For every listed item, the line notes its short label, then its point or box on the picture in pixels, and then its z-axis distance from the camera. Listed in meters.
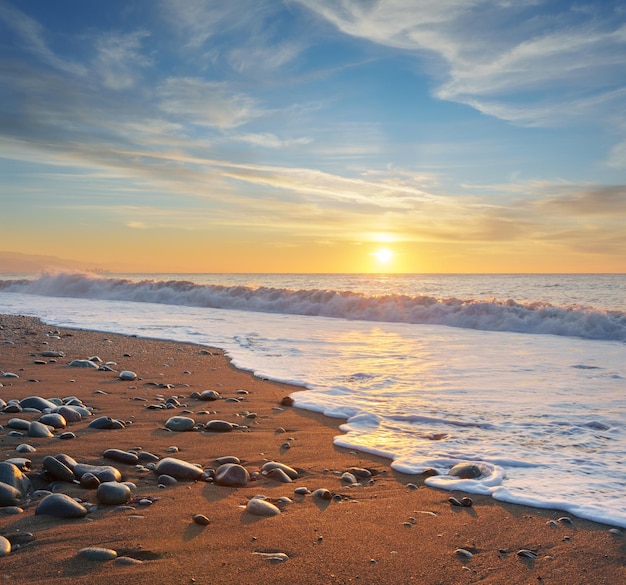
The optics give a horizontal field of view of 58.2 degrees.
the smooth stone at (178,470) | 3.25
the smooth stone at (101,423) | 4.17
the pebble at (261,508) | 2.79
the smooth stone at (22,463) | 3.05
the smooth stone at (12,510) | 2.56
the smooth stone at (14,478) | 2.77
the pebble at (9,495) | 2.64
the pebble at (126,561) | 2.20
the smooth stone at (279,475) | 3.34
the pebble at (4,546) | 2.21
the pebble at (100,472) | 3.03
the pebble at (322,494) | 3.07
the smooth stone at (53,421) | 4.09
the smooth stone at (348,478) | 3.39
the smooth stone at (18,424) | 3.90
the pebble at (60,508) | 2.57
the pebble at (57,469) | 2.98
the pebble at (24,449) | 3.36
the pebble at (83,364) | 7.06
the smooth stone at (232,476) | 3.19
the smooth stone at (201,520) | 2.63
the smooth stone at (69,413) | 4.30
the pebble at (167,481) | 3.14
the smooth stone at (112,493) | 2.78
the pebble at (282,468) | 3.44
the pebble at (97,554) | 2.22
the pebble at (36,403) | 4.55
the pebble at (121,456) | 3.43
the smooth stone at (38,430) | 3.77
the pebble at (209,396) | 5.52
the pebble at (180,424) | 4.34
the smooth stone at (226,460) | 3.59
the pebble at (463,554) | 2.44
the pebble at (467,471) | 3.50
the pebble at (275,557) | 2.32
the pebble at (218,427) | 4.38
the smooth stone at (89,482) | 2.94
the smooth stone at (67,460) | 3.12
